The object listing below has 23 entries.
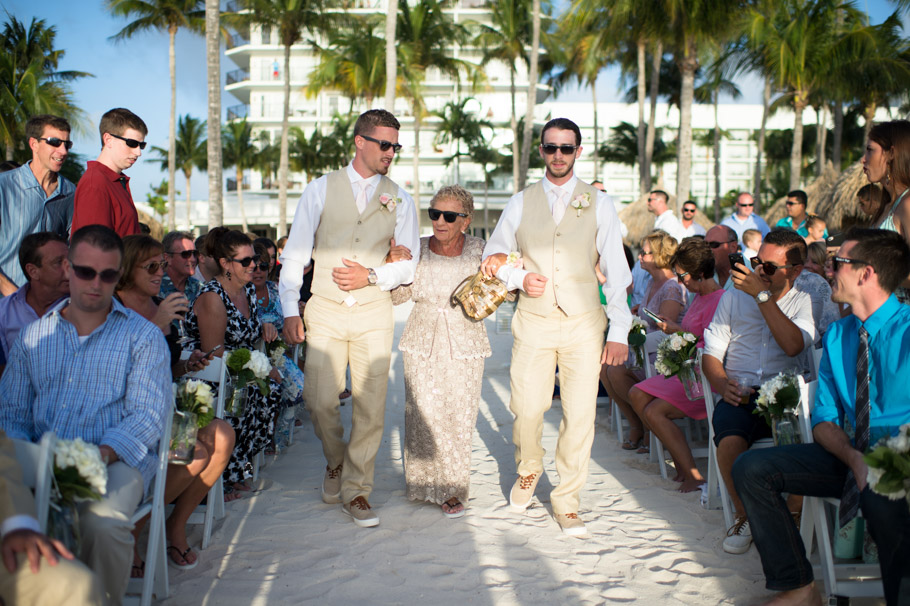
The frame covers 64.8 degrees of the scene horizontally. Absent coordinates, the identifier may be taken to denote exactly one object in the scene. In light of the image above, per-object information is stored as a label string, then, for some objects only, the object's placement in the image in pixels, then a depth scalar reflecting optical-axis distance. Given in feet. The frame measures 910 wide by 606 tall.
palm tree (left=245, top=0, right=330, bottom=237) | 96.12
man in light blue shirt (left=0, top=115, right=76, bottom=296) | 15.49
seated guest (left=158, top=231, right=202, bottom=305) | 18.26
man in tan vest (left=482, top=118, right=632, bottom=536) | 14.26
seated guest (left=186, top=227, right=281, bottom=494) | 15.19
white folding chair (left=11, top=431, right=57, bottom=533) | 7.78
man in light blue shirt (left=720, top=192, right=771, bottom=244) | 35.09
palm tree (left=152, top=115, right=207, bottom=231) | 183.93
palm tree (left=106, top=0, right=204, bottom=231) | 104.68
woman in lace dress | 15.42
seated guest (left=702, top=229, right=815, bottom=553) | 13.43
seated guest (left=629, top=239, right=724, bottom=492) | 16.60
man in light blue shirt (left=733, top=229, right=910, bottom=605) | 10.21
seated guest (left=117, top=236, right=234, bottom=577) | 11.93
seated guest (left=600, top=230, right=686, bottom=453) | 20.53
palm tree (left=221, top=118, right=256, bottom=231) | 169.17
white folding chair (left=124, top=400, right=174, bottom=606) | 10.09
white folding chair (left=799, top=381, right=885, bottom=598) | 10.53
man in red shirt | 14.06
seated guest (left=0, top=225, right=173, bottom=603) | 9.88
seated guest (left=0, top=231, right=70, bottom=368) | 12.16
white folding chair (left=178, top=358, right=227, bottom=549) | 13.33
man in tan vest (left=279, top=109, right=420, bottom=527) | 14.69
